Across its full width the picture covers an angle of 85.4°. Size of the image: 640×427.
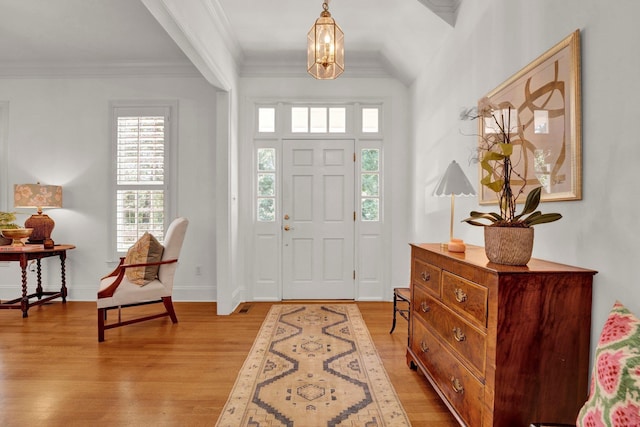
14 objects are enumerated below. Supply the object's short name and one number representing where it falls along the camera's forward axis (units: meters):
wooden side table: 3.80
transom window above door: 4.48
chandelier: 2.10
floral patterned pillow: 1.00
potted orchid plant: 1.53
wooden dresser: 1.43
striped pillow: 3.40
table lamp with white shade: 2.34
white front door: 4.47
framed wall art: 1.58
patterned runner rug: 1.97
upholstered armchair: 3.18
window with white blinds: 4.44
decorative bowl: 3.98
